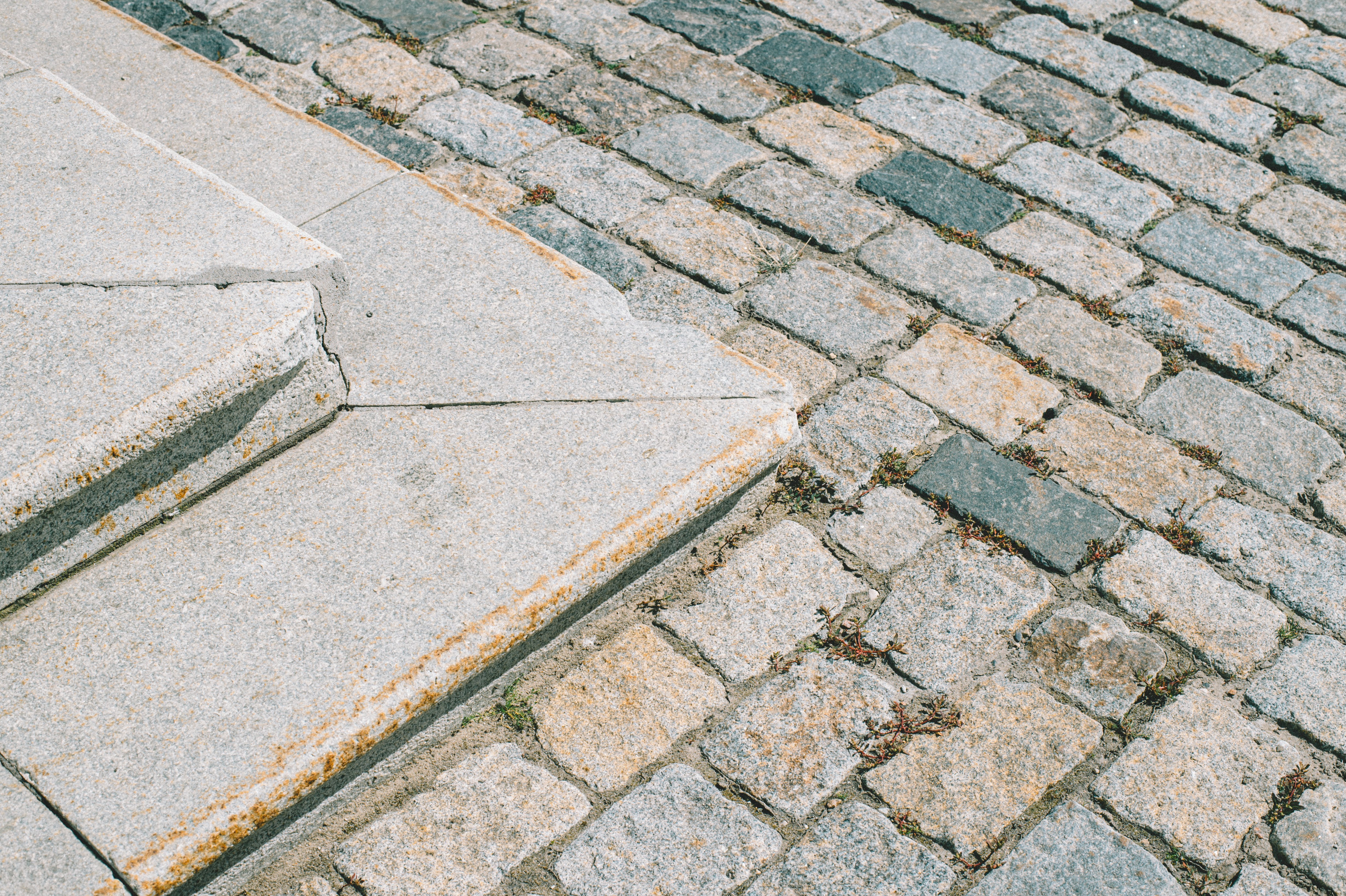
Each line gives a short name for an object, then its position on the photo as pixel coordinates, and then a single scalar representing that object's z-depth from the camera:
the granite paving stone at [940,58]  4.40
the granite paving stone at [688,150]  3.94
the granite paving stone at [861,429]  3.03
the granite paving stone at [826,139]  4.01
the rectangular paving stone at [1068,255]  3.60
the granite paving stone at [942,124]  4.07
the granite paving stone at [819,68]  4.34
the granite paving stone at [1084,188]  3.84
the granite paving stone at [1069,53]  4.43
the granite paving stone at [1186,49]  4.46
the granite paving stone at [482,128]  3.98
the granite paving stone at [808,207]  3.72
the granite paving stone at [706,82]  4.23
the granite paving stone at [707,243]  3.56
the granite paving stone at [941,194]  3.80
